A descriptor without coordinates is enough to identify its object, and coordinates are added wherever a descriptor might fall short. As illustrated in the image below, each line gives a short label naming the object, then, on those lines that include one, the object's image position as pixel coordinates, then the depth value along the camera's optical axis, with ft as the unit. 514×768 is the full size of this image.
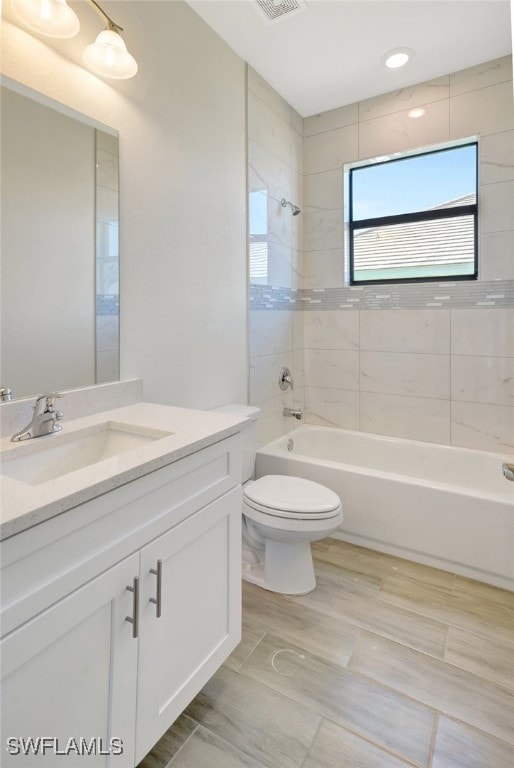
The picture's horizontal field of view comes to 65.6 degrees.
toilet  5.66
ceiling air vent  5.99
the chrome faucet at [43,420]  3.71
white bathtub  6.23
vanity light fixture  3.72
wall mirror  3.93
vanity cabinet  2.30
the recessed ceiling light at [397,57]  7.21
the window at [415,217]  8.39
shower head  8.79
